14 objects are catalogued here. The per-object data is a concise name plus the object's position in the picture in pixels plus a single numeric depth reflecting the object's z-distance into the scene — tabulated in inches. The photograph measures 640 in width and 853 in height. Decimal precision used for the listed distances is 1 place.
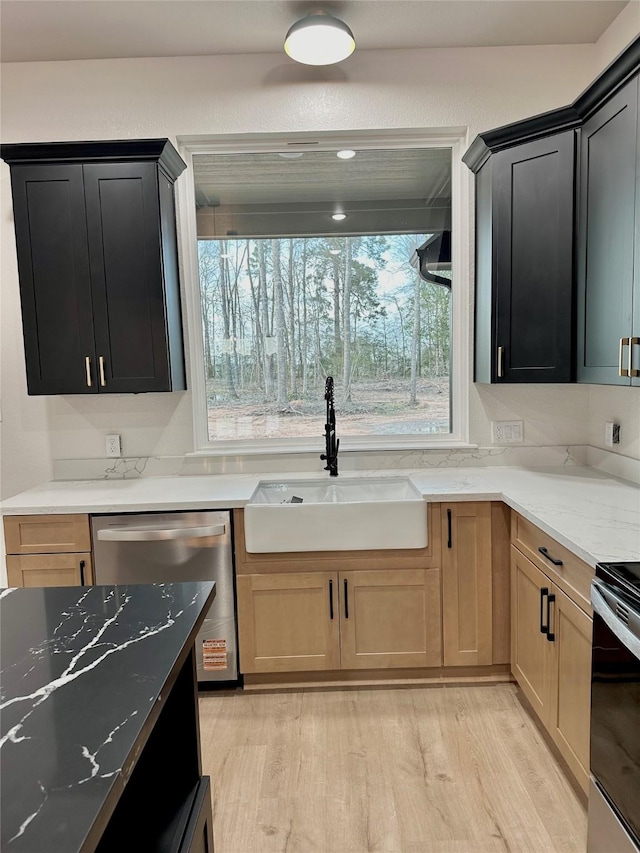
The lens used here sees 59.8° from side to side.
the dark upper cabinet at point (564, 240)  78.2
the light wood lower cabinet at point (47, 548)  93.5
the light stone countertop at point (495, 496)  69.6
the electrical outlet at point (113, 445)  114.3
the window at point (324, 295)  115.3
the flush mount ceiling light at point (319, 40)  91.1
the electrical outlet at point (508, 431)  114.8
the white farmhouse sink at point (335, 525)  93.3
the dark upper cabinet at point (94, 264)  98.0
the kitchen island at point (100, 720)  25.5
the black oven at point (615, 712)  50.8
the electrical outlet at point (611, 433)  102.7
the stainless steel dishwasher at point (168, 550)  93.6
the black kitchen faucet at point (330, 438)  108.9
